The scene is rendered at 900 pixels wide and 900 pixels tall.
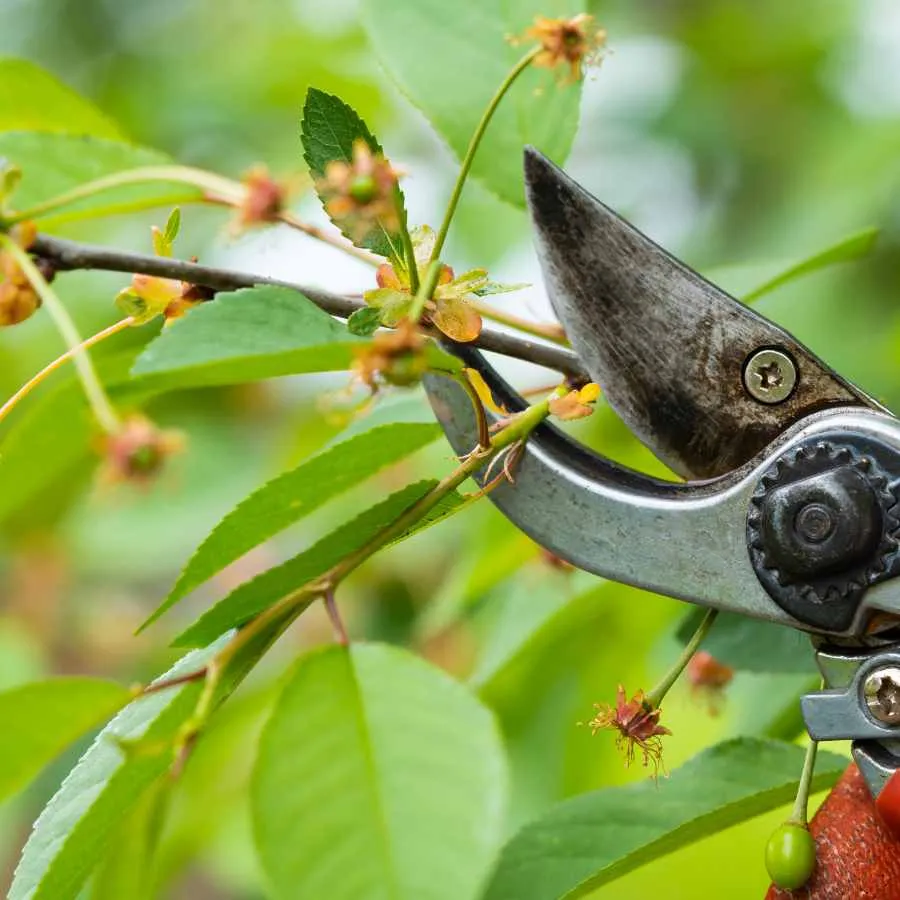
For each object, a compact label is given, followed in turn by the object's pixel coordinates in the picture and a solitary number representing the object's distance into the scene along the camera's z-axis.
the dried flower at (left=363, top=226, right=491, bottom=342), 0.46
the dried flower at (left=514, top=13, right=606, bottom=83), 0.48
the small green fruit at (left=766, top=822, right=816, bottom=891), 0.47
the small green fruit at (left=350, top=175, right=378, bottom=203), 0.44
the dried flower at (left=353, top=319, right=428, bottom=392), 0.43
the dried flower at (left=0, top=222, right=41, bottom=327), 0.45
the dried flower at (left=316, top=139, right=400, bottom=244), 0.45
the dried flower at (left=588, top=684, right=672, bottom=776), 0.48
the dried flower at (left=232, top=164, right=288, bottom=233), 0.46
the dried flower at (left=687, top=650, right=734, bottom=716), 0.56
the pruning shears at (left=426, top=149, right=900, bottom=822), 0.47
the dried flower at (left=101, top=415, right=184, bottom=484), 0.44
